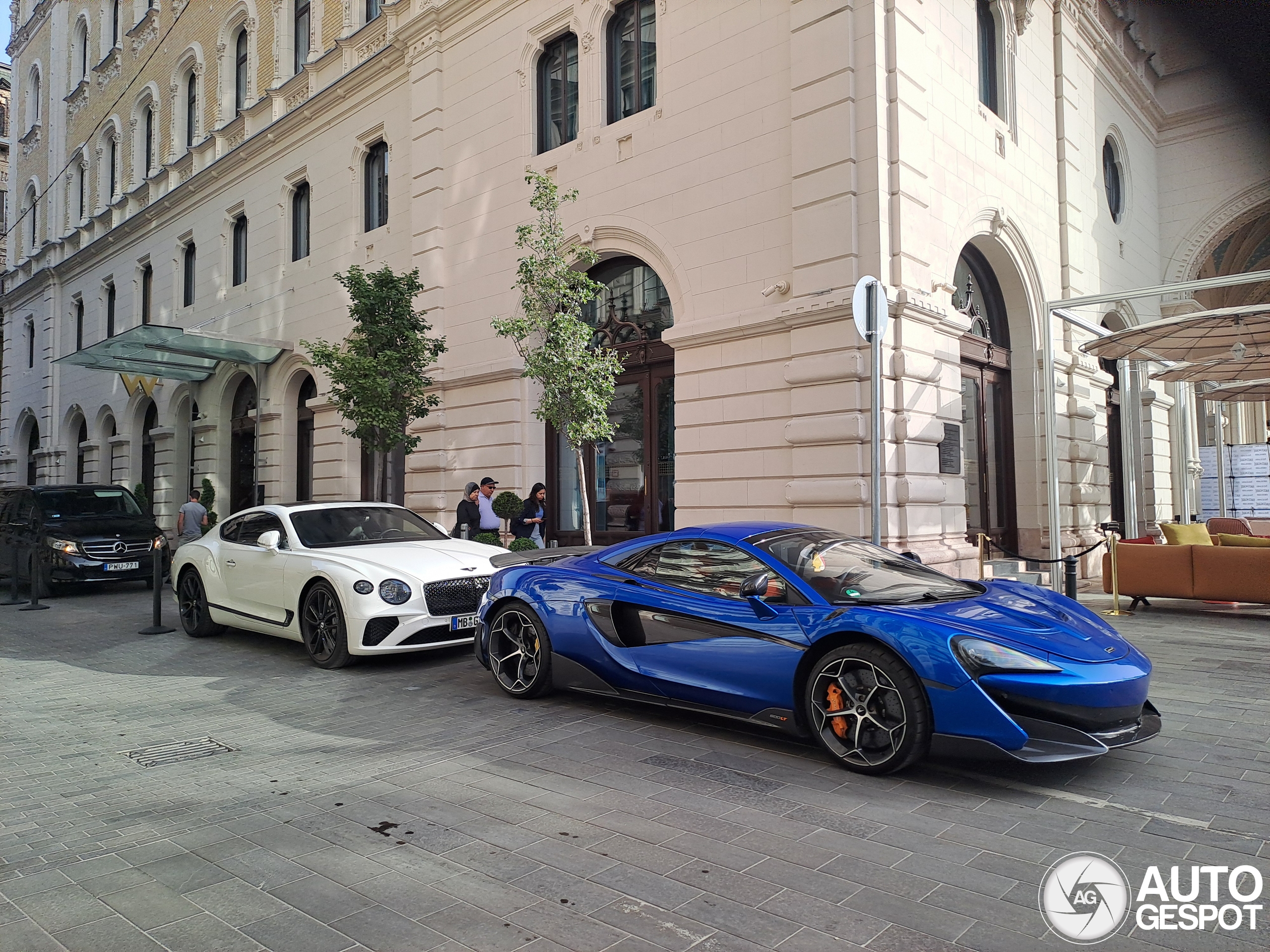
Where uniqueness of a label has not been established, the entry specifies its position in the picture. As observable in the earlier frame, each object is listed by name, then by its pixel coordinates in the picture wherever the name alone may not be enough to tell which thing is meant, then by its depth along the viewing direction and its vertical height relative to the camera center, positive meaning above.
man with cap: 12.64 -0.08
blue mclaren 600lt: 4.12 -0.81
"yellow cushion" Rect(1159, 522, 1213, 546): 11.45 -0.48
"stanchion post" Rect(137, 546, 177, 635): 9.87 -1.20
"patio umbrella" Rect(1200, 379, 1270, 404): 16.05 +2.01
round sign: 6.61 +1.49
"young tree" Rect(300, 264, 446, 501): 13.52 +2.30
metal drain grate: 4.98 -1.47
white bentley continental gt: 7.39 -0.70
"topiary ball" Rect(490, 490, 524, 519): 13.30 -0.03
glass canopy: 19.34 +3.75
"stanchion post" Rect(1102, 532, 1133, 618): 10.58 -1.09
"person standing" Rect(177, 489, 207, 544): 17.14 -0.27
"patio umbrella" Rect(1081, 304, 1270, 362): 10.52 +2.21
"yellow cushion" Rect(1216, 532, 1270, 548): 10.44 -0.53
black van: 13.51 -0.44
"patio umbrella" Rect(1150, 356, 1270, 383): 13.51 +2.09
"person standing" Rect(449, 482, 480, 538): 12.38 -0.18
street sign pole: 6.38 +1.32
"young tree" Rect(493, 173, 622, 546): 10.27 +1.95
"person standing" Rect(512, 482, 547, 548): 12.09 -0.18
